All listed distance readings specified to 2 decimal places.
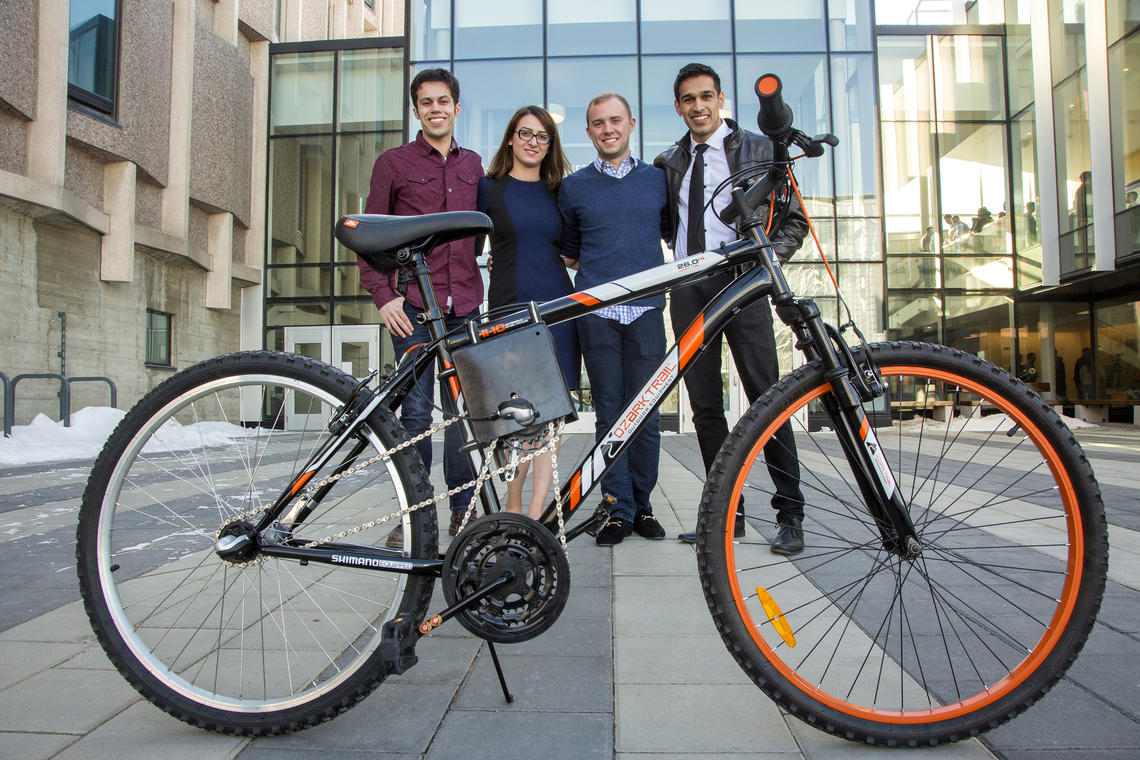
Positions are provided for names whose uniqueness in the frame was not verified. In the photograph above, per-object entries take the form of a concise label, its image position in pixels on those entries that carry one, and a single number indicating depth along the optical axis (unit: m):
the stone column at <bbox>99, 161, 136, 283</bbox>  13.09
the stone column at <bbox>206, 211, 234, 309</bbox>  16.50
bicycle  1.59
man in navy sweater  3.36
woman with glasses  3.27
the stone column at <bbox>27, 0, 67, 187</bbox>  11.04
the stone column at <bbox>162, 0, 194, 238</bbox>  14.68
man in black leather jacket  3.17
